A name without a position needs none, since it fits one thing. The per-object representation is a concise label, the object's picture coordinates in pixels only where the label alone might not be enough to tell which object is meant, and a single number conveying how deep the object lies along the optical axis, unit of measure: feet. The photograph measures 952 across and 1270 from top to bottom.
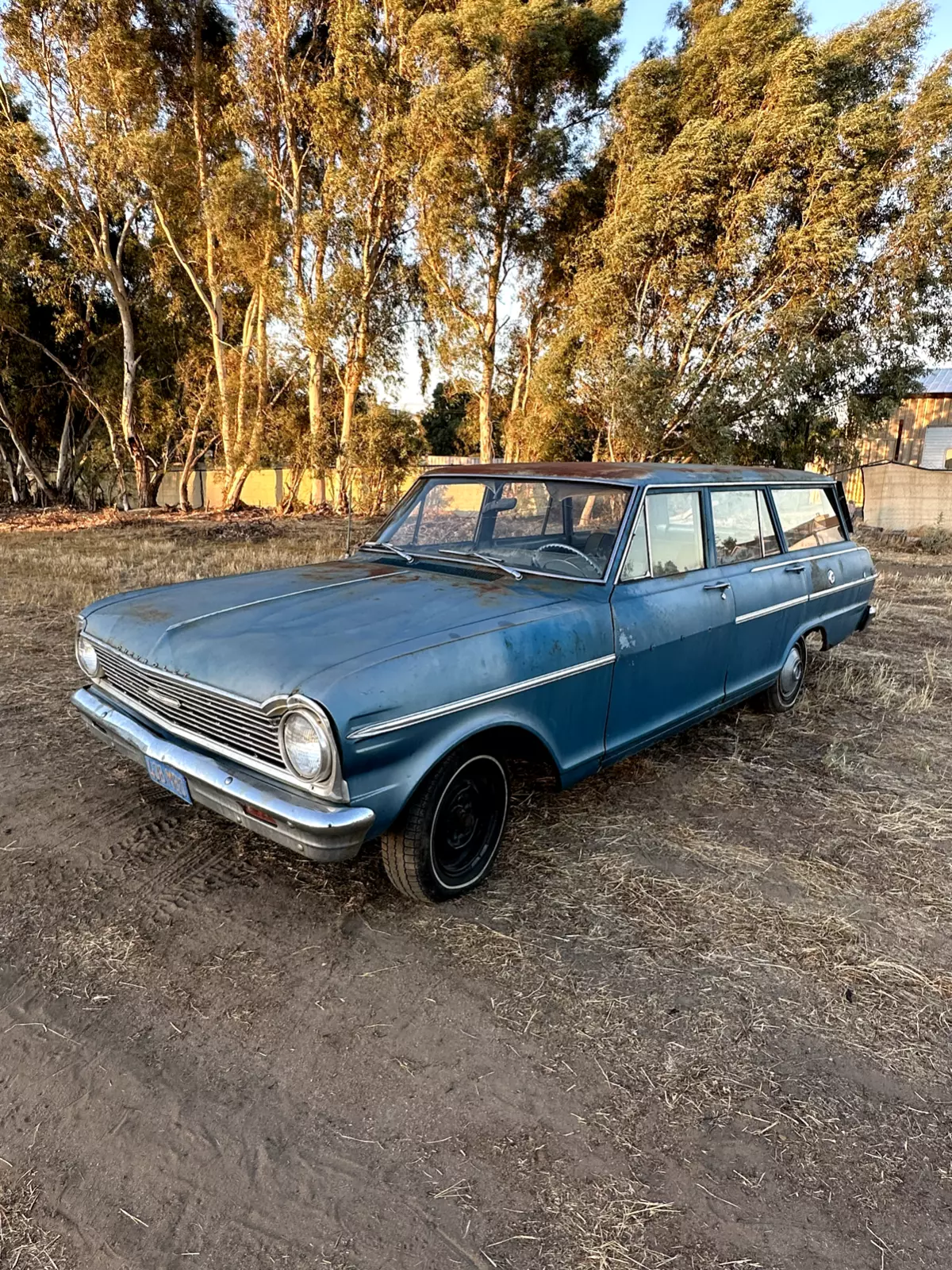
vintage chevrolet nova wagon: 7.80
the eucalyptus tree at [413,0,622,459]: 49.01
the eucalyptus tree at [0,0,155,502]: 50.42
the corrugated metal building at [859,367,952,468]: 84.89
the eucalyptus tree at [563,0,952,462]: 45.78
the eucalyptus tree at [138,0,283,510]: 52.26
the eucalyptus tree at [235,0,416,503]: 51.49
